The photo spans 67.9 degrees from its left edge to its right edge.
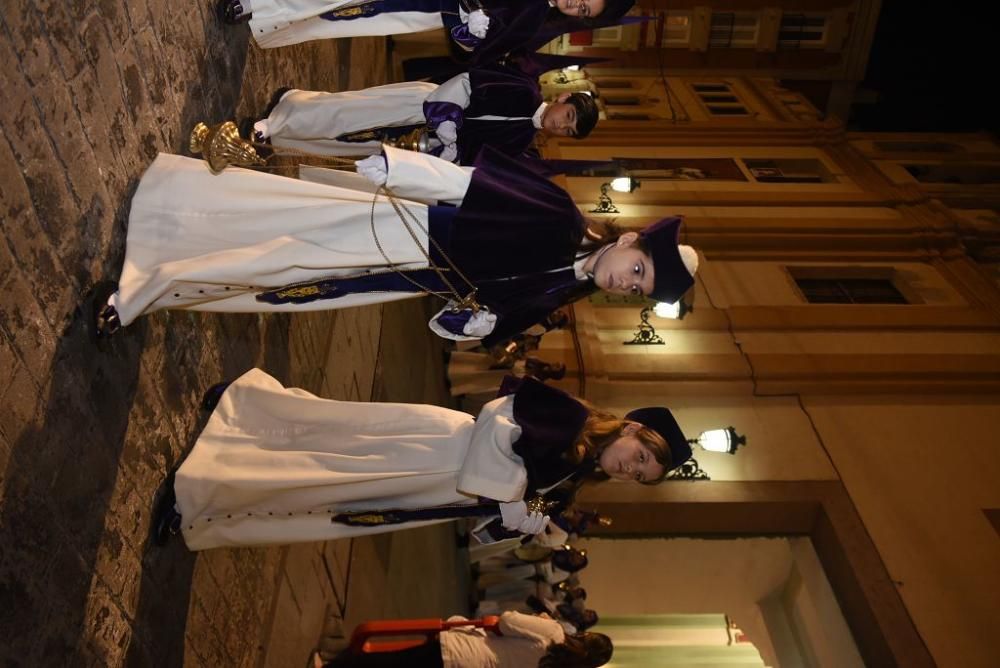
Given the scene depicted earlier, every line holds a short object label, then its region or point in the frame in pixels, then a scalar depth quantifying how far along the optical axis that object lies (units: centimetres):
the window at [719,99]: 1688
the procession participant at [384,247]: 317
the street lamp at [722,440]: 736
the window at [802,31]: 1962
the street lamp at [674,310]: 874
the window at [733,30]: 1939
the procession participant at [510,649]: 514
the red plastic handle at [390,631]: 504
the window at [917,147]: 1602
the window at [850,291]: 1042
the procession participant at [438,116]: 468
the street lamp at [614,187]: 1042
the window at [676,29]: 1920
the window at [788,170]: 1325
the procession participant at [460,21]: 446
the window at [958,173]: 1527
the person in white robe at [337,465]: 354
